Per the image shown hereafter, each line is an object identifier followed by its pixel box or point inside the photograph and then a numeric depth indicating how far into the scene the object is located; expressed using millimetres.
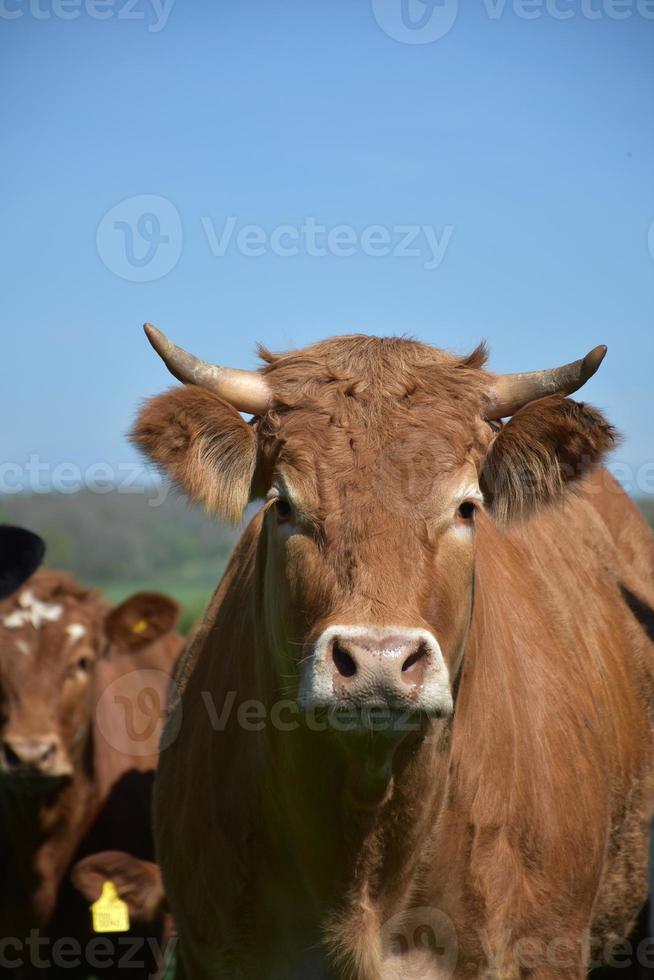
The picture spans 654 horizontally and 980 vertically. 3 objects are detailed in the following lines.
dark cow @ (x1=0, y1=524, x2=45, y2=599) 6789
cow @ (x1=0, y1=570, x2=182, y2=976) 6867
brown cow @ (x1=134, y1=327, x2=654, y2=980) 3365
